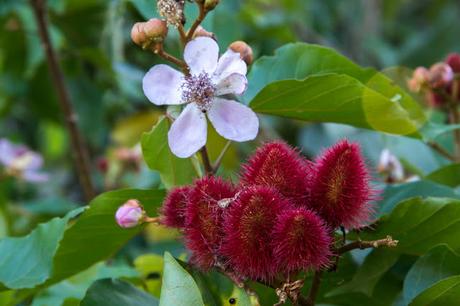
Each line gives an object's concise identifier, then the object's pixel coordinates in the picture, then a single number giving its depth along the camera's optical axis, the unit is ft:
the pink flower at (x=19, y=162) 4.43
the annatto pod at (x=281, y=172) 2.64
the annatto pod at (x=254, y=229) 2.58
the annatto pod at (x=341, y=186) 2.64
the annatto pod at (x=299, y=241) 2.56
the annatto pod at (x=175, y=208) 2.68
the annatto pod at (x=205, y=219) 2.62
